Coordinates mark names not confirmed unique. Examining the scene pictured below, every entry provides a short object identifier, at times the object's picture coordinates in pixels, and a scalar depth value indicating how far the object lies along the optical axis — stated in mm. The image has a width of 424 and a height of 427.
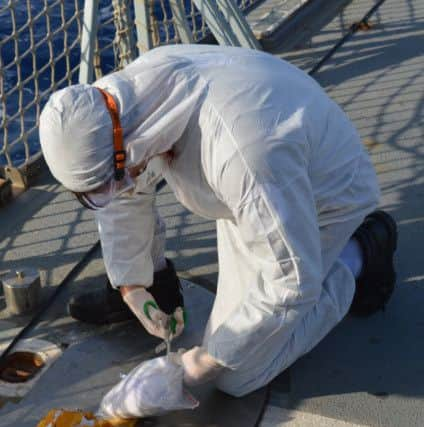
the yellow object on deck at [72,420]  3973
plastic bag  4014
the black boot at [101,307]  4381
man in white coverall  3698
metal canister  4417
